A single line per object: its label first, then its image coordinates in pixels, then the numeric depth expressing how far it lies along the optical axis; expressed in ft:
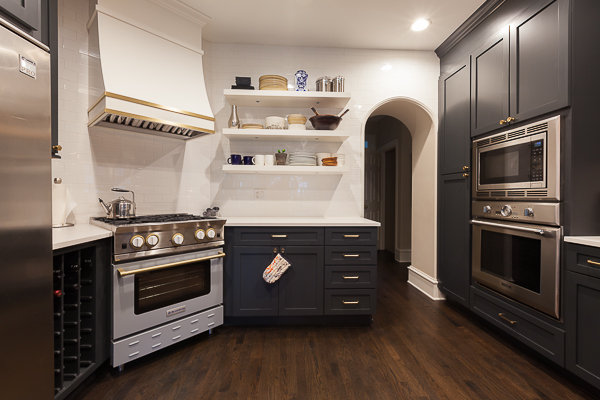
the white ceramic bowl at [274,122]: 9.38
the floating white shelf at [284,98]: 9.07
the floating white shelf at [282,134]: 9.07
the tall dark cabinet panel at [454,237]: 8.95
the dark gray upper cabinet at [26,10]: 3.67
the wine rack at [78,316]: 5.02
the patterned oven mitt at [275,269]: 7.98
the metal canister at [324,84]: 9.38
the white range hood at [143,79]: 6.67
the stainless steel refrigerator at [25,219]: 3.23
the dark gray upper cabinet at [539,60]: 5.93
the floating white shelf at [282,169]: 9.12
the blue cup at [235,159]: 9.32
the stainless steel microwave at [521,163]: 6.09
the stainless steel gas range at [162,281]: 6.10
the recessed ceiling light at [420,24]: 8.92
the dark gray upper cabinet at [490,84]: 7.46
